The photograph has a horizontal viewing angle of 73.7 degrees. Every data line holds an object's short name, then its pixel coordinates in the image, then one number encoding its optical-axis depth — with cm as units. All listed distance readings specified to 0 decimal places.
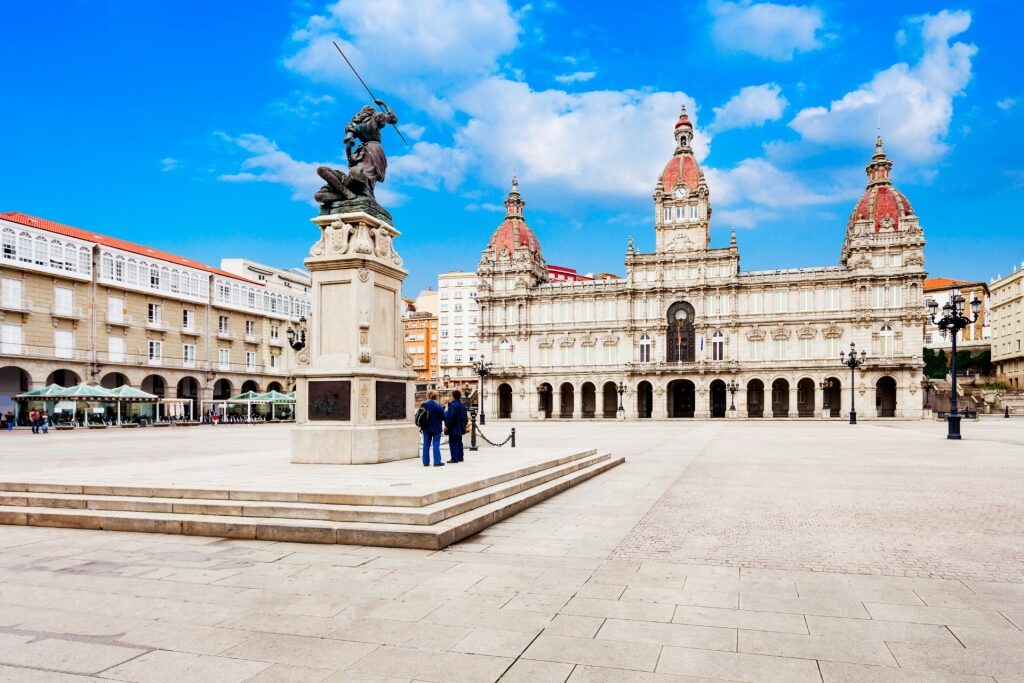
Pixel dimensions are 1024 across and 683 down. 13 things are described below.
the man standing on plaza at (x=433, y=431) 1192
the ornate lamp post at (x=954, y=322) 2627
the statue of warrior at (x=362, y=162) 1333
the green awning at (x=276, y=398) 5316
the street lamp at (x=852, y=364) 4747
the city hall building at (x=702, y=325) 6612
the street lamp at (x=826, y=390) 6681
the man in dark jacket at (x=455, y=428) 1280
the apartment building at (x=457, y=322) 10831
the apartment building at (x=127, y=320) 4372
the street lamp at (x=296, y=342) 1688
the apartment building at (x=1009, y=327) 8256
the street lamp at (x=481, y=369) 6093
